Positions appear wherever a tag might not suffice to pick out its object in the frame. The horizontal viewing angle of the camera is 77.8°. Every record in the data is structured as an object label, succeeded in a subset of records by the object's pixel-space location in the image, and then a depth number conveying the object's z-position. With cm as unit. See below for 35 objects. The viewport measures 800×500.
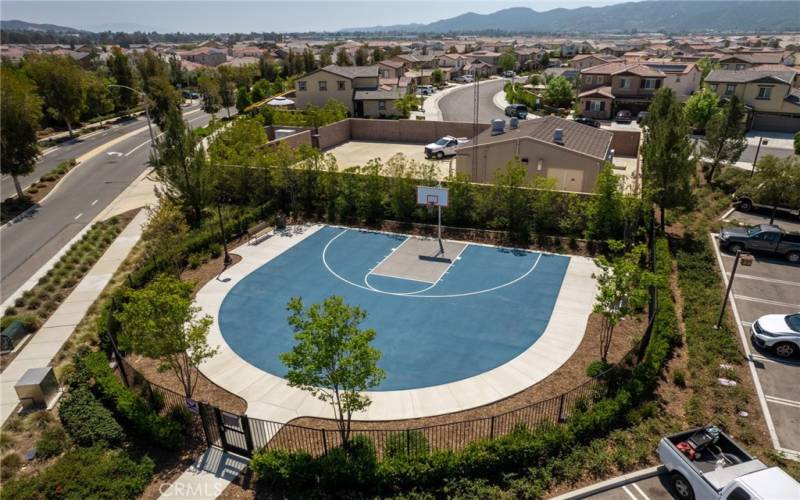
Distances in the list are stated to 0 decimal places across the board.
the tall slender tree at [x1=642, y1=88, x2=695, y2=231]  2756
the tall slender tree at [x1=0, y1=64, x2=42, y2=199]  3675
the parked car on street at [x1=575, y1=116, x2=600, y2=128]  6214
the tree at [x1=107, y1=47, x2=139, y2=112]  7269
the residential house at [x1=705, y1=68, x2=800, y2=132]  5912
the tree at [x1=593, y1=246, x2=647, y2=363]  1627
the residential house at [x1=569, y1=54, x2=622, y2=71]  11258
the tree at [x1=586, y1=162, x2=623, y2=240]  2720
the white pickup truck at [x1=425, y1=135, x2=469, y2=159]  4819
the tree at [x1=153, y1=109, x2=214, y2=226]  3103
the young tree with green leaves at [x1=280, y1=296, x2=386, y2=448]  1290
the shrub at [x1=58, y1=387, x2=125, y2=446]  1516
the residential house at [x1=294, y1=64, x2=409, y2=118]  6925
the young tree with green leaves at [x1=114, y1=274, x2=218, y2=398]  1455
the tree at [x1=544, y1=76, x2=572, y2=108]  7725
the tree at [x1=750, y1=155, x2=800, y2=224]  3038
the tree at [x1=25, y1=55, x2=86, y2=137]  5672
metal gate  1440
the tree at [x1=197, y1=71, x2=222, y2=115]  7644
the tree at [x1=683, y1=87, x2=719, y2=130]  5831
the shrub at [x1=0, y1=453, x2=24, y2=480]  1422
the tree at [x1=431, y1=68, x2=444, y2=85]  11106
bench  3083
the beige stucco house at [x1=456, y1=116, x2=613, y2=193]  3466
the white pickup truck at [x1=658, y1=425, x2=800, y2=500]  1134
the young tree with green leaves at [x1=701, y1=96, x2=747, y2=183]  3497
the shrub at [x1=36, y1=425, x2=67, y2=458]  1486
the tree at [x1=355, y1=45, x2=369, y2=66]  11996
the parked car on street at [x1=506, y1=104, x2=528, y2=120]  6862
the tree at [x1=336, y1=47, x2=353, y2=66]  10738
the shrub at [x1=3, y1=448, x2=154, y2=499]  1283
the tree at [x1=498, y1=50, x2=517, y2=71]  13238
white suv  1830
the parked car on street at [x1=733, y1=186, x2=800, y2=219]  3191
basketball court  1756
